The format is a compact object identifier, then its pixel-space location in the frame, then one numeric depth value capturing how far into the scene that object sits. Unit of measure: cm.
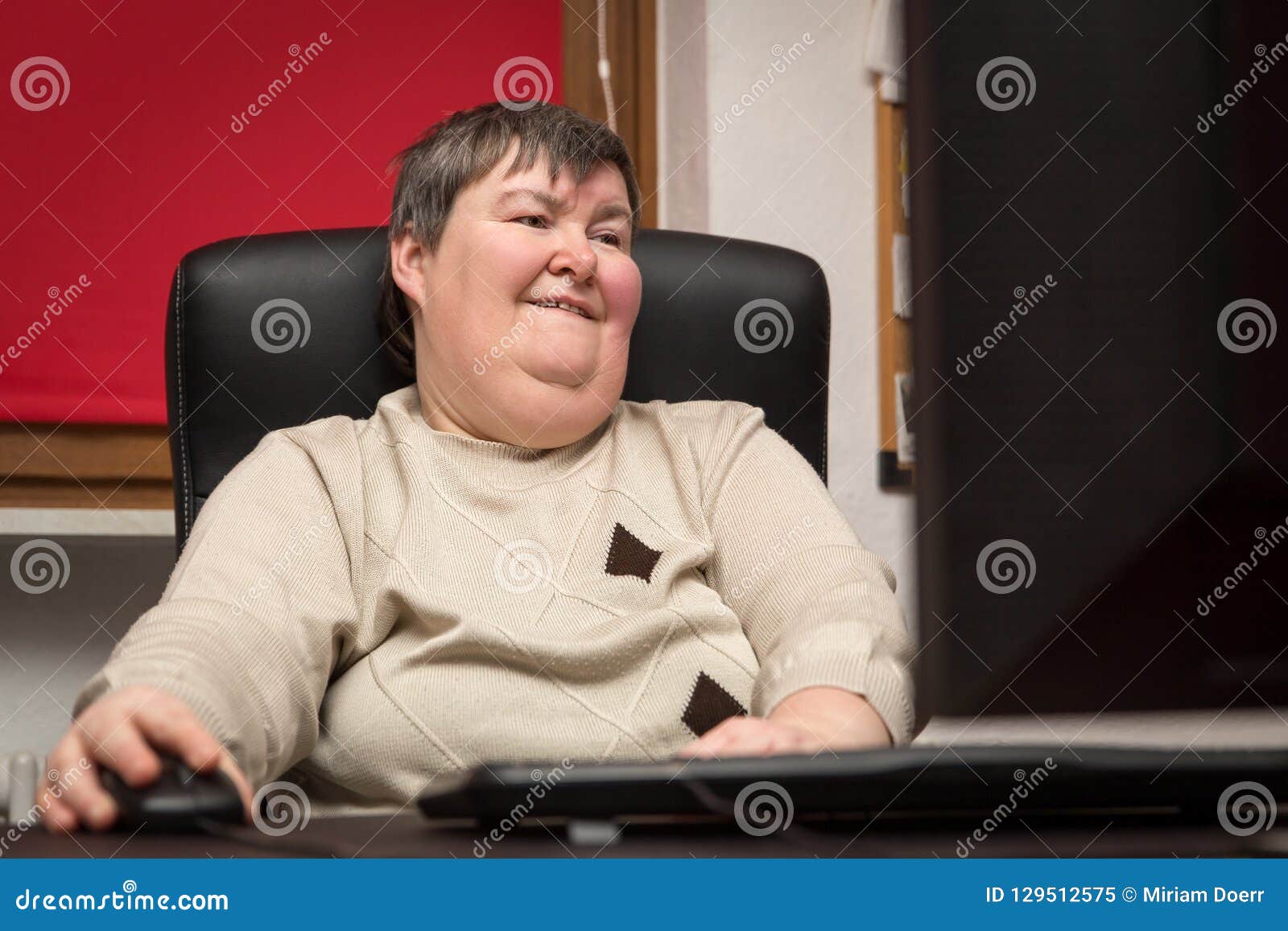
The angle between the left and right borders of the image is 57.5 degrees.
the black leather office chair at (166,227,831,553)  110
